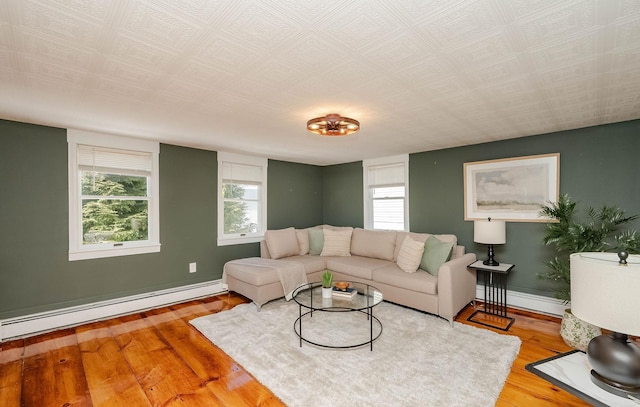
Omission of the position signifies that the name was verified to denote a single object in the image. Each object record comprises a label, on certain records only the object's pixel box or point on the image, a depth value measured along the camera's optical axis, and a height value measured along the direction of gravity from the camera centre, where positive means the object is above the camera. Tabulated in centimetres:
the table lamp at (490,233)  352 -40
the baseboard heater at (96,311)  304 -130
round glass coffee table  287 -138
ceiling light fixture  271 +74
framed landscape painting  360 +19
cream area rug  209 -139
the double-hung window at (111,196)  342 +10
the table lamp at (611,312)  121 -50
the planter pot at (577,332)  269 -125
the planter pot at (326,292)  321 -100
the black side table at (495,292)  342 -123
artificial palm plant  284 -35
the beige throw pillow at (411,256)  382 -73
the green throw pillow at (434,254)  363 -68
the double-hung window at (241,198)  475 +8
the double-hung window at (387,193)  502 +17
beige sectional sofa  344 -91
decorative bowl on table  328 -96
